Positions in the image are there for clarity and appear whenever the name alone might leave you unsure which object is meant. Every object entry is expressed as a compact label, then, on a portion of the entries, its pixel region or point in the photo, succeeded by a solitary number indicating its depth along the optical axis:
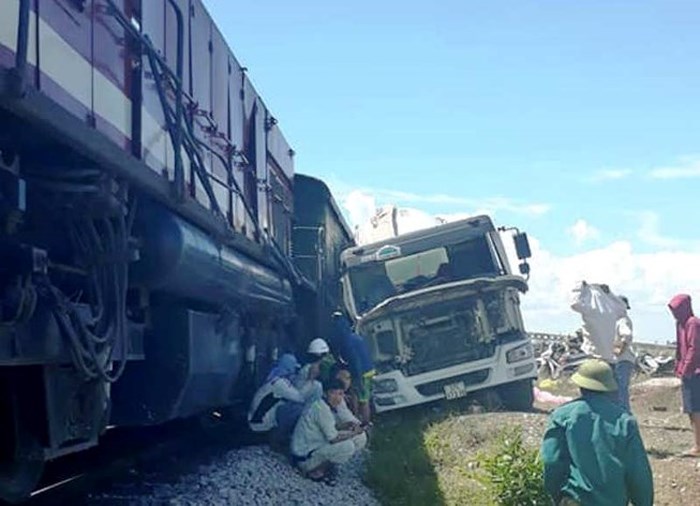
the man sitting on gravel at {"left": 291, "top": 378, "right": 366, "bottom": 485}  7.79
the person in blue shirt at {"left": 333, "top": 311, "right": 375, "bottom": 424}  10.43
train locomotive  3.51
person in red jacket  8.65
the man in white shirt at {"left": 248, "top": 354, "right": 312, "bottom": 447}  8.47
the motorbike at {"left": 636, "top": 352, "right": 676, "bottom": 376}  20.19
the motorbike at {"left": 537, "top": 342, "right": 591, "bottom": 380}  20.70
